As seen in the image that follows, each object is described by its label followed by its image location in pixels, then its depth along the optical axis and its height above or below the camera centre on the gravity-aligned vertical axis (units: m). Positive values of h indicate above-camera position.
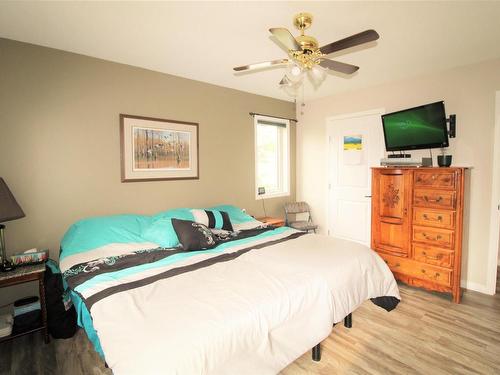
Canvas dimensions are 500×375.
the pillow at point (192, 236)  2.45 -0.60
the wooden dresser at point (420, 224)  2.82 -0.60
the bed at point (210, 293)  1.25 -0.74
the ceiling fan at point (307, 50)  1.70 +0.86
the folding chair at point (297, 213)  4.41 -0.75
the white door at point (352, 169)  3.96 +0.04
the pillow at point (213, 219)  3.06 -0.55
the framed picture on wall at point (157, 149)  3.03 +0.28
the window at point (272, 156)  4.46 +0.27
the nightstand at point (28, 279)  2.05 -0.84
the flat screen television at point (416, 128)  3.04 +0.54
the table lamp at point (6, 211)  2.08 -0.31
